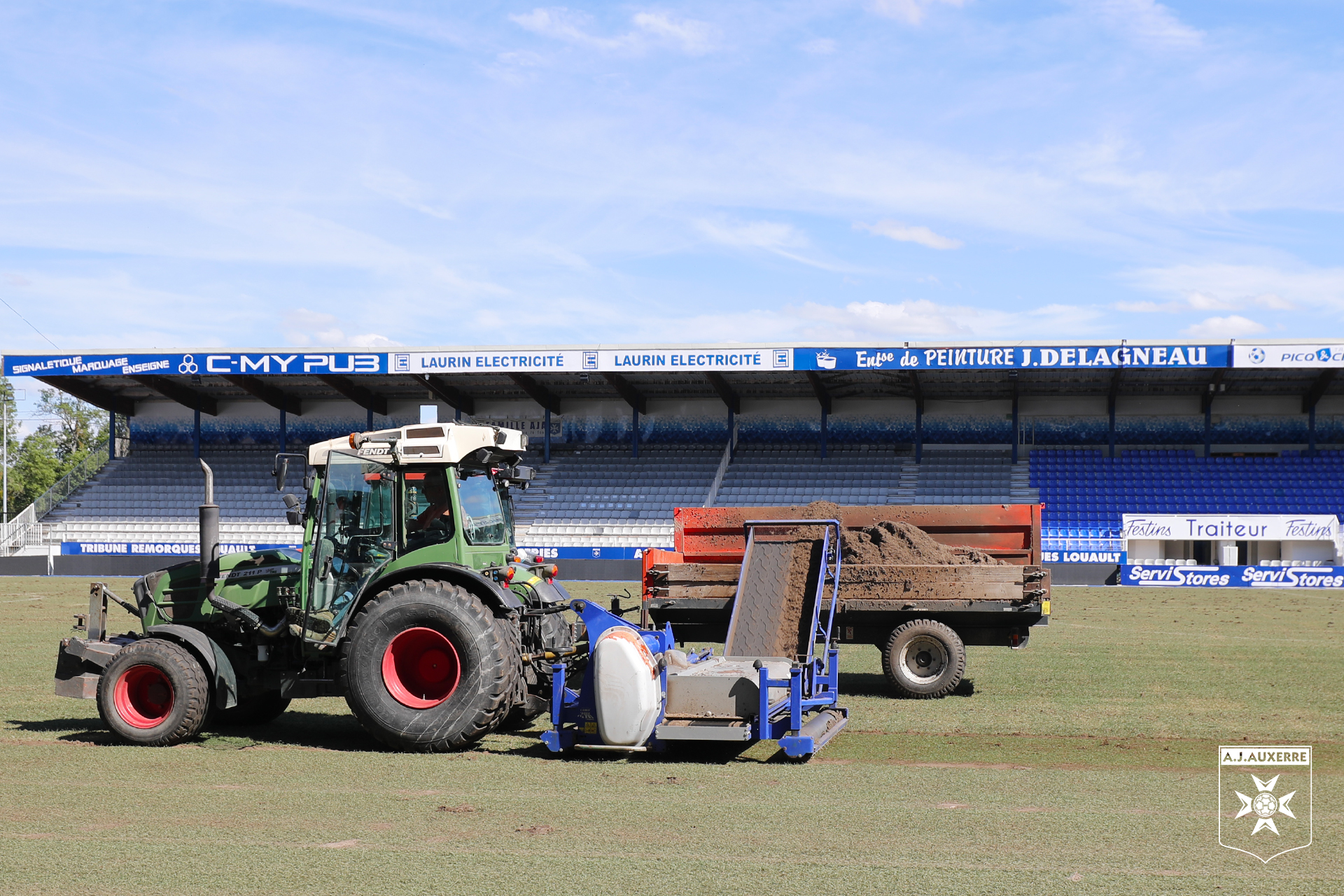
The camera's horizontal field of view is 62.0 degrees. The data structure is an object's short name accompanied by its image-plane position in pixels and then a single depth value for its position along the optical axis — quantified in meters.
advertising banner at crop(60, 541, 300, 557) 32.94
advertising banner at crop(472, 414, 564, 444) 36.94
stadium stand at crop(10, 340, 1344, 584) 30.75
